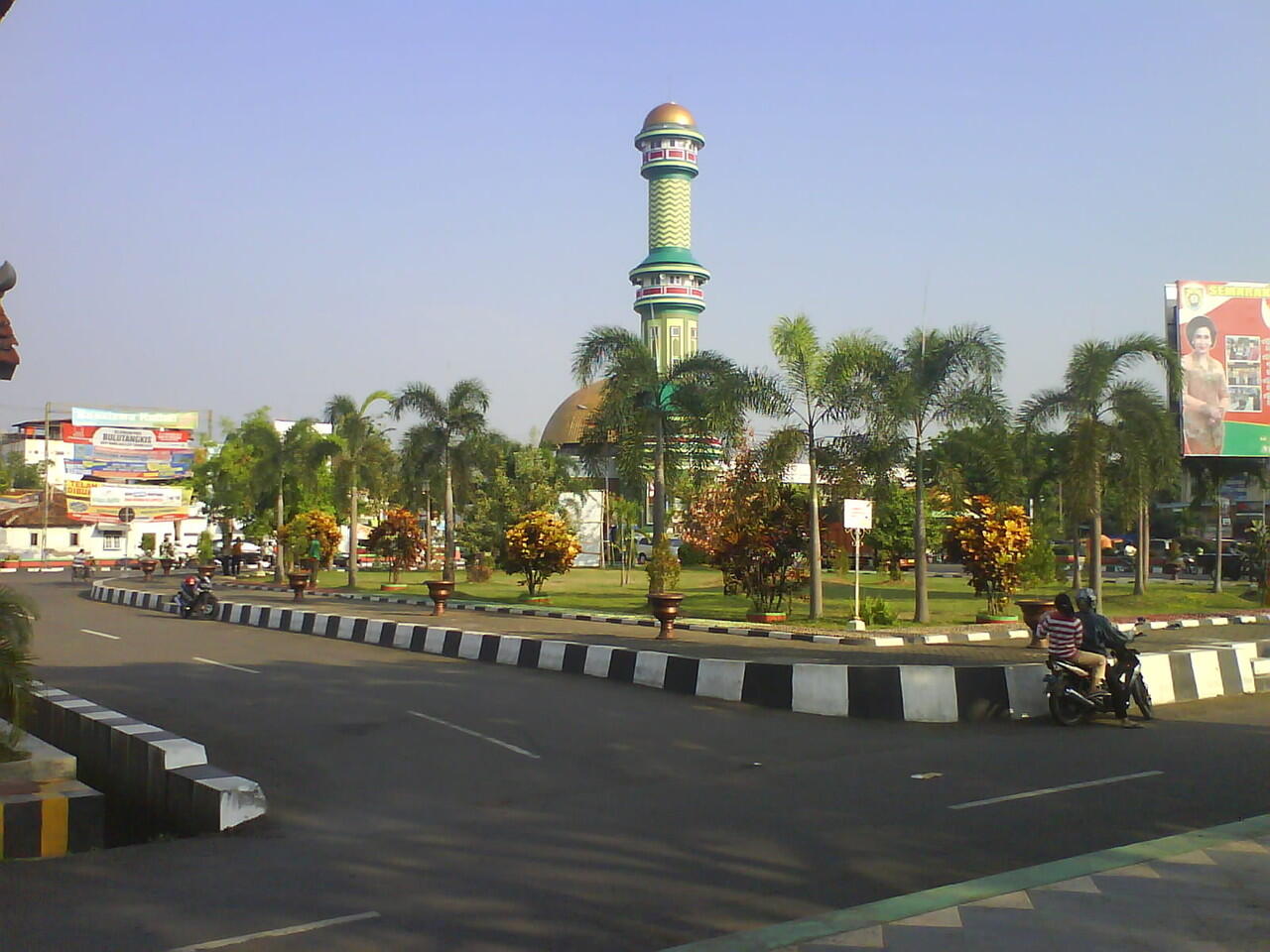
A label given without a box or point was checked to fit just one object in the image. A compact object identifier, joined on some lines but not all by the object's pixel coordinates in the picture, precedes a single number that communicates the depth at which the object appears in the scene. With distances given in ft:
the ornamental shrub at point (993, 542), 80.92
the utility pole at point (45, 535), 240.32
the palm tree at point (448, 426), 122.62
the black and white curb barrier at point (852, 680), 40.04
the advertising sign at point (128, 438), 275.18
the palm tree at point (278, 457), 151.02
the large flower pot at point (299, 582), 107.41
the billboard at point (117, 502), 262.88
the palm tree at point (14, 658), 25.35
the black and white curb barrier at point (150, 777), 25.03
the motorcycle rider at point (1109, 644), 39.17
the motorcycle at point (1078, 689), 38.42
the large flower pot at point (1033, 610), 68.90
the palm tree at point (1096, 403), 92.17
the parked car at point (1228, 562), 143.07
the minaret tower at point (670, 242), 321.11
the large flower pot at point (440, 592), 89.66
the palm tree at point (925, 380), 80.84
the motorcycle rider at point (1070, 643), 38.73
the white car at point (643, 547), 210.79
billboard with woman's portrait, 115.85
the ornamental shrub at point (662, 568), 93.66
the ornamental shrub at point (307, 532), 144.36
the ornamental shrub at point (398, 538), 153.07
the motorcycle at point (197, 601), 91.56
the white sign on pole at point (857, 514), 76.41
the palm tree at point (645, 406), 96.02
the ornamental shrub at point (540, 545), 106.52
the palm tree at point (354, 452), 137.18
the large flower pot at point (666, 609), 68.74
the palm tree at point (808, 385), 81.97
